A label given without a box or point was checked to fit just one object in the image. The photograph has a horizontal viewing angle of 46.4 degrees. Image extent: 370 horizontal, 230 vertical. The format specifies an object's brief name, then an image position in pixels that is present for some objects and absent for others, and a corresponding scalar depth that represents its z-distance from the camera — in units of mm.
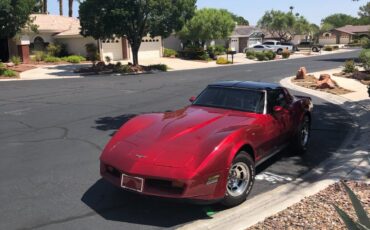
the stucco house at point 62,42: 35438
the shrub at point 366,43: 28797
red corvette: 4840
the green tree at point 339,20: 147862
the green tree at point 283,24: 81062
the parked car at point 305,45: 75444
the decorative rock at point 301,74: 21734
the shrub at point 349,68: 24484
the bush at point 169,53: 46181
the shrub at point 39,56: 36281
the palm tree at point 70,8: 63219
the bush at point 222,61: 39372
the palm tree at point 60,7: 65406
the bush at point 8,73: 26464
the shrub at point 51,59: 36156
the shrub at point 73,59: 36812
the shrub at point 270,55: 45562
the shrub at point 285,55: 48444
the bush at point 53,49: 38156
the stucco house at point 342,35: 101875
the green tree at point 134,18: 28953
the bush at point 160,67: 32350
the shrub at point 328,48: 67488
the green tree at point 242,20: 136425
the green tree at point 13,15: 25245
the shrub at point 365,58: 23578
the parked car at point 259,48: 54125
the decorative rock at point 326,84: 17744
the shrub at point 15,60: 32156
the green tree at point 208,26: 45406
